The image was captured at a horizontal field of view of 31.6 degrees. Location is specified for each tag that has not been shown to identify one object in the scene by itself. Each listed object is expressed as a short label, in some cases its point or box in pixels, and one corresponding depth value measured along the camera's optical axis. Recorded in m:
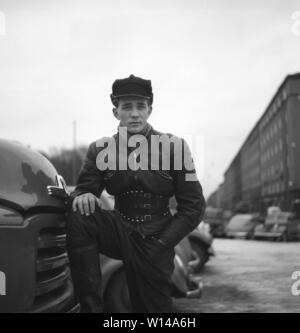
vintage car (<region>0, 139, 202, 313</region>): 2.12
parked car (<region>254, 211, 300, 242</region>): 25.53
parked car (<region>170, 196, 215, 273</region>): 10.77
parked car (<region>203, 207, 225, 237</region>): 33.12
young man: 2.52
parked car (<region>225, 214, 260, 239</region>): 29.38
